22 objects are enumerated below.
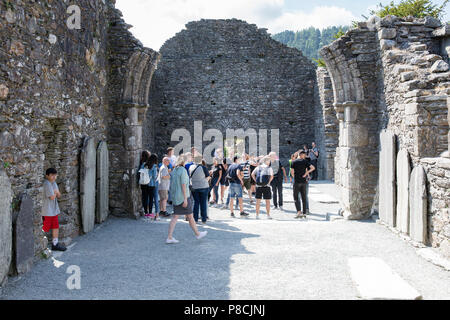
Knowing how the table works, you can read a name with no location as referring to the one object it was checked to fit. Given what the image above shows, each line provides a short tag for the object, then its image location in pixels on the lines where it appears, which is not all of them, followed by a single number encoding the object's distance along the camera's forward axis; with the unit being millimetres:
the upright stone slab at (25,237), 4727
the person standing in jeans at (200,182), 7949
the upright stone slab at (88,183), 7031
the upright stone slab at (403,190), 6484
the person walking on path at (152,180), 8930
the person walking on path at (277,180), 10180
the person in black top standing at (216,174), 10188
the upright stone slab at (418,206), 5891
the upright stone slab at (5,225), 4293
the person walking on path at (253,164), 10105
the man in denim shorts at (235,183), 9172
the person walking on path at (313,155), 16656
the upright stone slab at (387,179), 7180
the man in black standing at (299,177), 9070
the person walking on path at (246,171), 10172
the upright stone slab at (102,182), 7895
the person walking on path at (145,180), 8773
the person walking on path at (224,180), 10555
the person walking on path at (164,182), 8711
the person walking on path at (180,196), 6609
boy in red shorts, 5840
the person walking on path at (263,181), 8734
